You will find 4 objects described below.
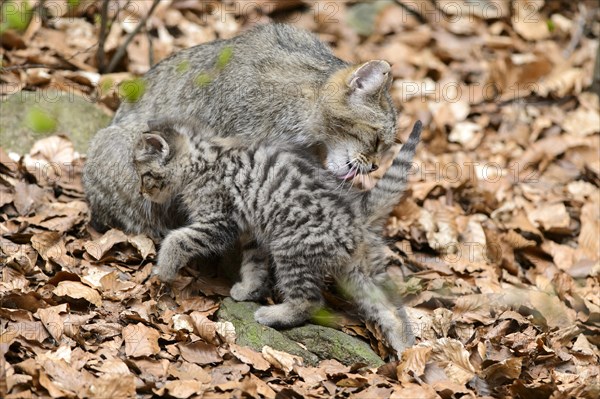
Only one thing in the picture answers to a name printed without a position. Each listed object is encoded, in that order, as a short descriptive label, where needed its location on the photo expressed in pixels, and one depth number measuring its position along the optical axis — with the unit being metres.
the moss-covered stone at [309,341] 11.09
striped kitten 11.26
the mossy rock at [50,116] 14.74
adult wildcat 12.78
